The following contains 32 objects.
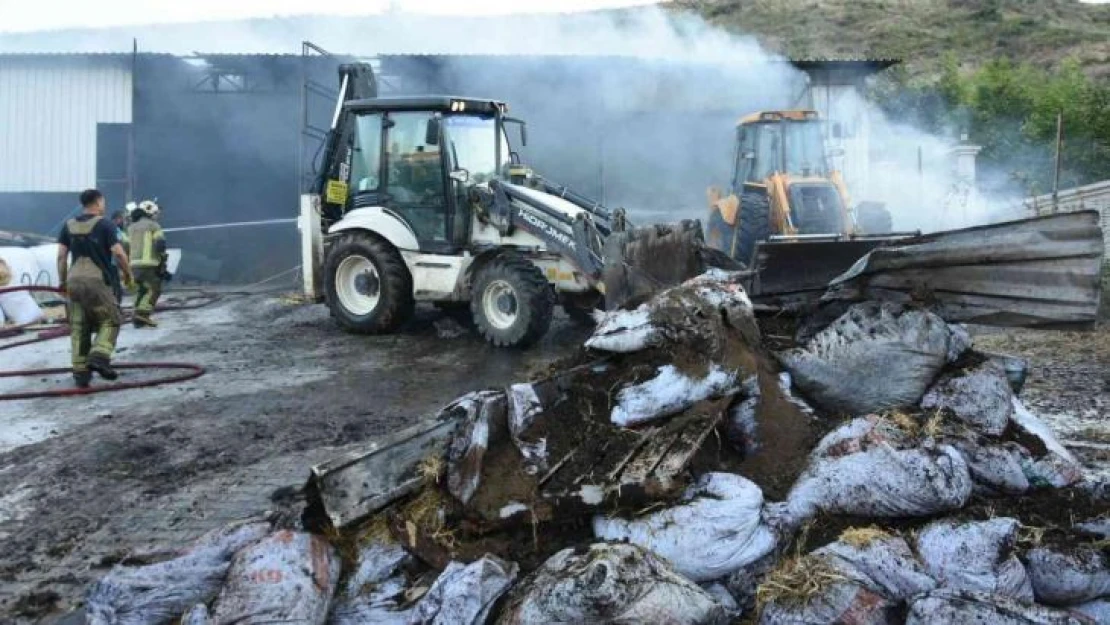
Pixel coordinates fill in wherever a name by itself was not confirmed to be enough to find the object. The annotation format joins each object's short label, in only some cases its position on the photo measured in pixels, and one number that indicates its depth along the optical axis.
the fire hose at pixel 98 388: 7.24
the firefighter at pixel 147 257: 11.30
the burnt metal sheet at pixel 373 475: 3.53
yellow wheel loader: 11.20
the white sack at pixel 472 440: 3.53
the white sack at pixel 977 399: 3.85
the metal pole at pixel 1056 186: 13.34
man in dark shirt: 7.52
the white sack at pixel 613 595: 2.82
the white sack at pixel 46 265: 12.37
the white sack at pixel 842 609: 2.85
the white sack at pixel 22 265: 11.90
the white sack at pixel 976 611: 2.72
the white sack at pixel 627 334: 4.02
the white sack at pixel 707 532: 3.21
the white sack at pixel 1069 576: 3.05
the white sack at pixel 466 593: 3.03
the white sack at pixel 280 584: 3.09
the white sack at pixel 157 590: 3.31
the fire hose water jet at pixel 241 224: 19.02
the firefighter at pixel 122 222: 13.74
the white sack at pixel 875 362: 3.96
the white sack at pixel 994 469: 3.51
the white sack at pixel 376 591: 3.23
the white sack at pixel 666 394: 3.75
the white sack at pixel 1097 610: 3.05
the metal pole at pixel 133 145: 19.30
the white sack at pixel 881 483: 3.25
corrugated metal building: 19.47
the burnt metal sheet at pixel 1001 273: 4.03
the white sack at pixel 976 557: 3.02
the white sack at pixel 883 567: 2.97
